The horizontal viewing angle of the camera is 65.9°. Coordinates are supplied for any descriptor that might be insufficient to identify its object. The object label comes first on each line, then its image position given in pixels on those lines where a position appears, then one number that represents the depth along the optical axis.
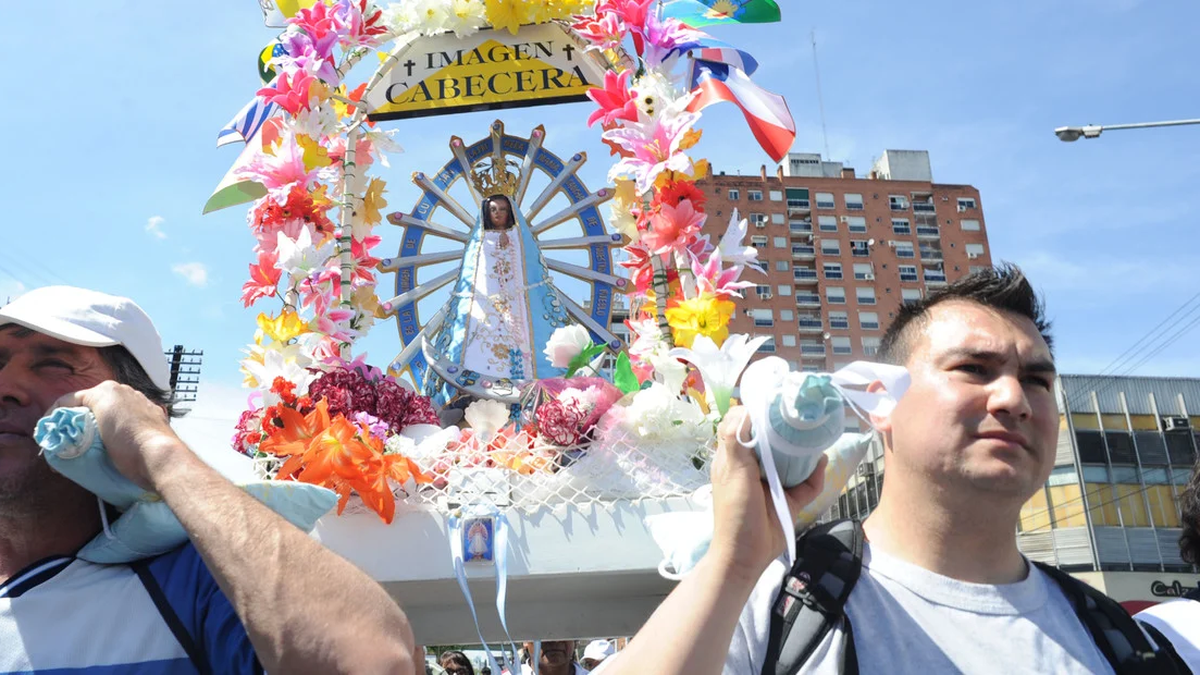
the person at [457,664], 6.39
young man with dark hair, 1.45
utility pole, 20.09
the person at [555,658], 5.57
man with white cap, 1.31
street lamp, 7.83
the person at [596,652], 6.56
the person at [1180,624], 1.72
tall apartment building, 51.78
